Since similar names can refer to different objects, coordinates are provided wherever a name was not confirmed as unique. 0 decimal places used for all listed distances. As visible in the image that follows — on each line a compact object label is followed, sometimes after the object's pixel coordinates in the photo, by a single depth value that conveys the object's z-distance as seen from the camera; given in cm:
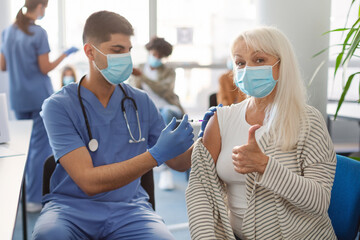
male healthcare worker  133
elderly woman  115
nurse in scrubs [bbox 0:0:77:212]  267
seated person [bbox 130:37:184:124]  308
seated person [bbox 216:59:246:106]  326
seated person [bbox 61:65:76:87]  348
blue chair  129
